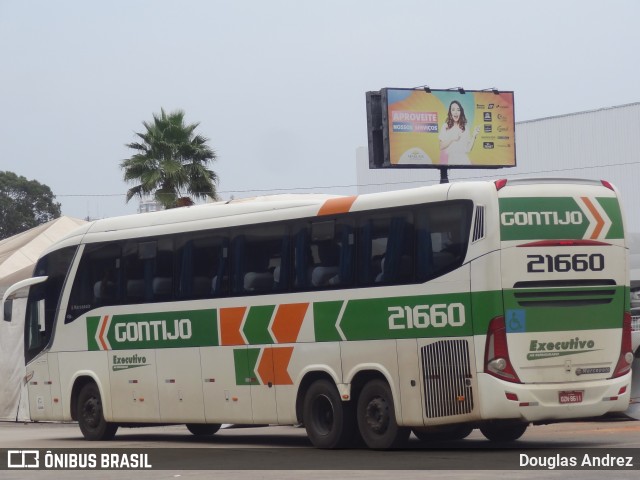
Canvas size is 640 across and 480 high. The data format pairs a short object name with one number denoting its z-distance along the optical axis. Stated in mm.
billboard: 47125
